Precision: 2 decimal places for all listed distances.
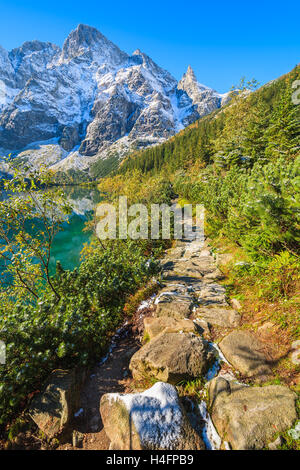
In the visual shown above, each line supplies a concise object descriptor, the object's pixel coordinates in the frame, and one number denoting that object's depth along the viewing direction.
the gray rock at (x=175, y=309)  4.91
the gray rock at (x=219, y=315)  4.35
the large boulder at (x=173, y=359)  3.39
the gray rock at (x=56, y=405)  3.11
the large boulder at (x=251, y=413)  2.33
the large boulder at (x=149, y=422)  2.52
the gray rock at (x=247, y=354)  3.12
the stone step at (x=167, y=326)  4.30
